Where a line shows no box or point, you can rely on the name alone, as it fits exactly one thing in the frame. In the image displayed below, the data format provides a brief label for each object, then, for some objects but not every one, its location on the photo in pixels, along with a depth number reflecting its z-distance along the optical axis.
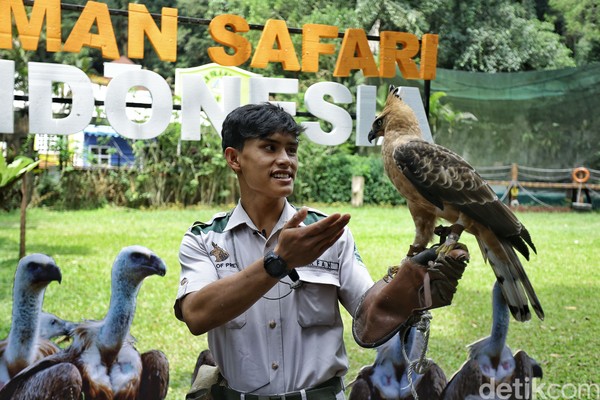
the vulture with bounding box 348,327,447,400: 3.06
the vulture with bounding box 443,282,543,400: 3.07
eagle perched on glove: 2.10
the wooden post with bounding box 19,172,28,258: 2.84
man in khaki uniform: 1.67
